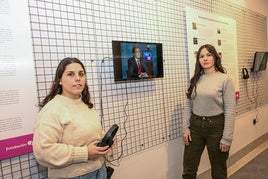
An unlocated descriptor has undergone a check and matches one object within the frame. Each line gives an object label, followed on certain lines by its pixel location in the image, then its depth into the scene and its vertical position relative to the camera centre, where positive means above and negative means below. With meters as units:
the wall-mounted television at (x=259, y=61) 3.85 +0.04
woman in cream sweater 1.19 -0.30
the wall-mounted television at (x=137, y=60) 1.95 +0.07
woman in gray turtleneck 2.13 -0.45
